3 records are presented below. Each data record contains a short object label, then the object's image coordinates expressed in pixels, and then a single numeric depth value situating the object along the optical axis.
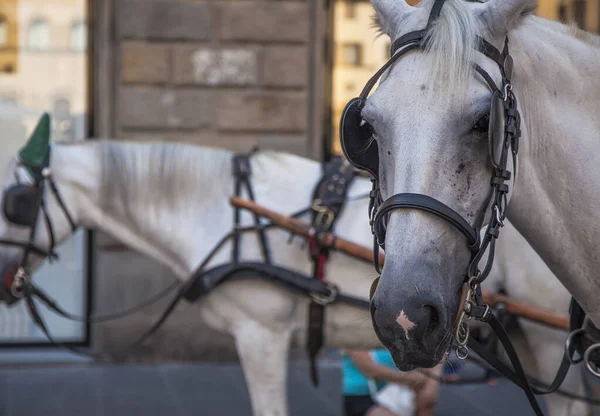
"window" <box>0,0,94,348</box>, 6.78
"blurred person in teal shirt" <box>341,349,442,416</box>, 4.05
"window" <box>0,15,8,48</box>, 6.84
